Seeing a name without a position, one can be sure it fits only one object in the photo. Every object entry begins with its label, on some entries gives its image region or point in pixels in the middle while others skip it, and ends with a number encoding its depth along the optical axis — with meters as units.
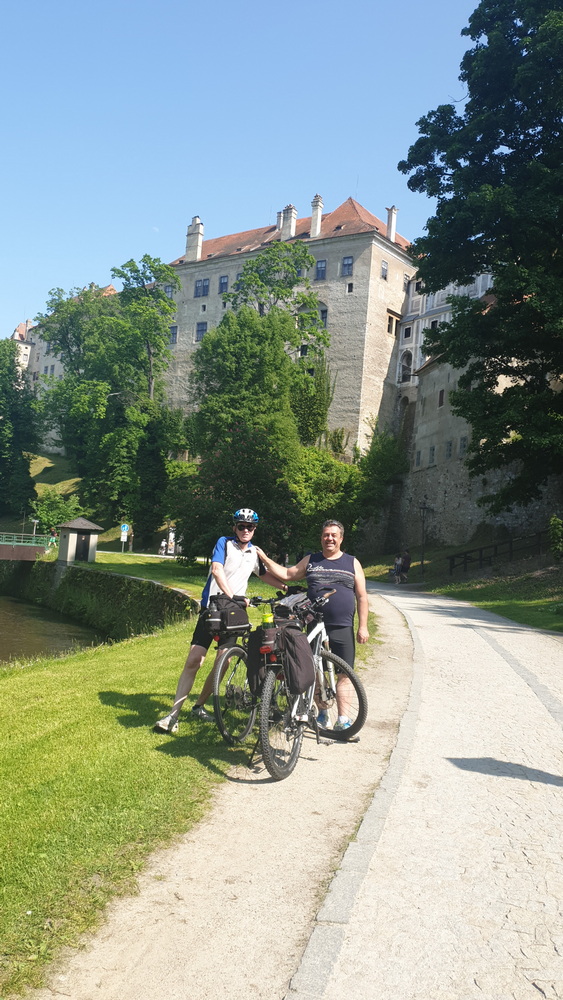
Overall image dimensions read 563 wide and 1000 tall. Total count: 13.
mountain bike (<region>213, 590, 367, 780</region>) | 6.17
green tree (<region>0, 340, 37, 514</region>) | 70.19
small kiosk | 37.69
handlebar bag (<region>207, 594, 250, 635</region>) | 7.00
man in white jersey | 7.27
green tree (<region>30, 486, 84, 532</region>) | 58.35
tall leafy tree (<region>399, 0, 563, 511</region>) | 26.08
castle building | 65.12
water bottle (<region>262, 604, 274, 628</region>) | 6.43
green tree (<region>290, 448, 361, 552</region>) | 46.78
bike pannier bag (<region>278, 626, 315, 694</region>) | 6.22
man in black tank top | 7.35
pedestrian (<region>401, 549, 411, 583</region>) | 37.62
